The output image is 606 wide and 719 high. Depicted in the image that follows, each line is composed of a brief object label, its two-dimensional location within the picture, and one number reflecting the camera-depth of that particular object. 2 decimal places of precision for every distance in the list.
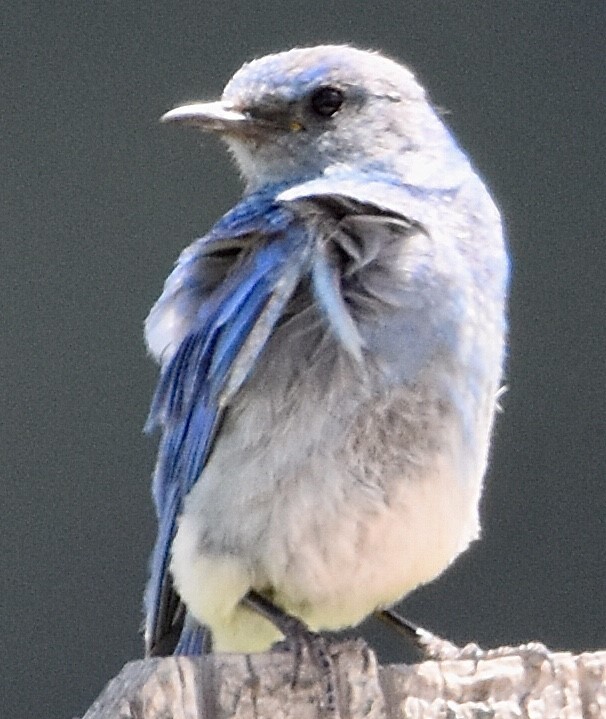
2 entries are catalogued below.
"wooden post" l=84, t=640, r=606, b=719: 5.45
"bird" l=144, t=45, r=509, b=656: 6.50
